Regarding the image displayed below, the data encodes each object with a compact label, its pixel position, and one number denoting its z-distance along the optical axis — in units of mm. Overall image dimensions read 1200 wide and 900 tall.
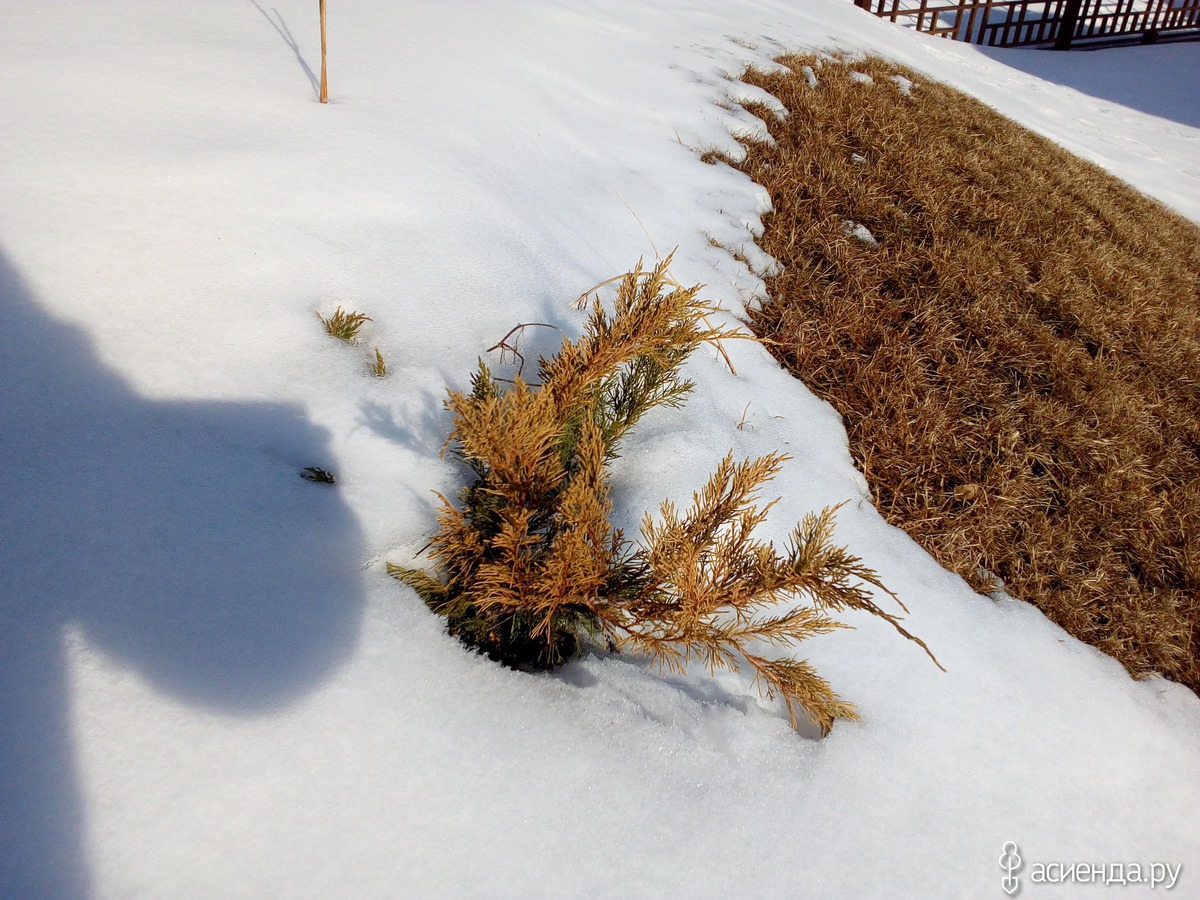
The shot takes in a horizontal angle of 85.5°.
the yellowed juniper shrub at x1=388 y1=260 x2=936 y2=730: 1145
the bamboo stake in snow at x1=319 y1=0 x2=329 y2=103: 2256
